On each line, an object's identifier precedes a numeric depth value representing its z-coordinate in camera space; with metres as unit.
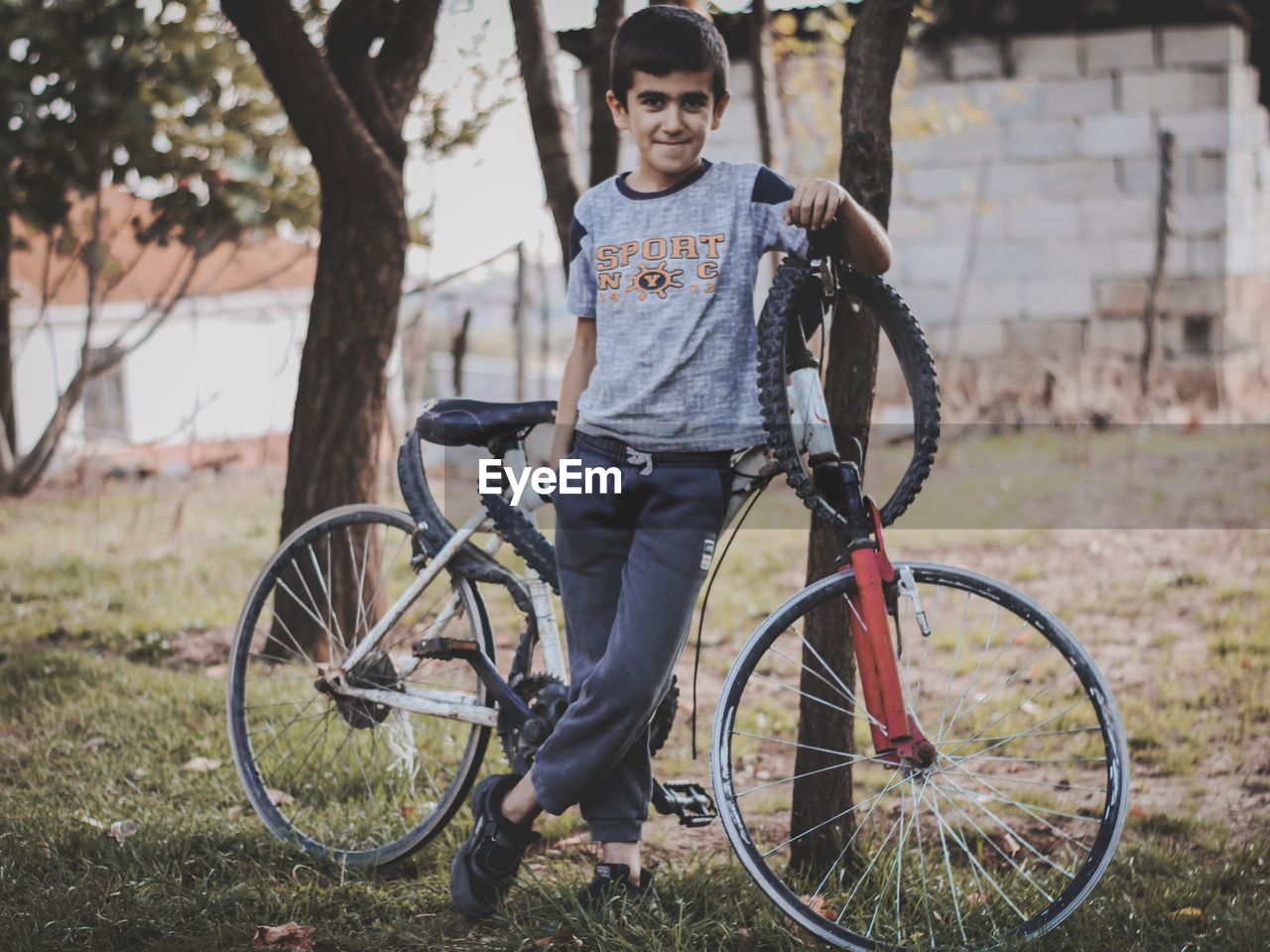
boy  2.52
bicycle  2.46
